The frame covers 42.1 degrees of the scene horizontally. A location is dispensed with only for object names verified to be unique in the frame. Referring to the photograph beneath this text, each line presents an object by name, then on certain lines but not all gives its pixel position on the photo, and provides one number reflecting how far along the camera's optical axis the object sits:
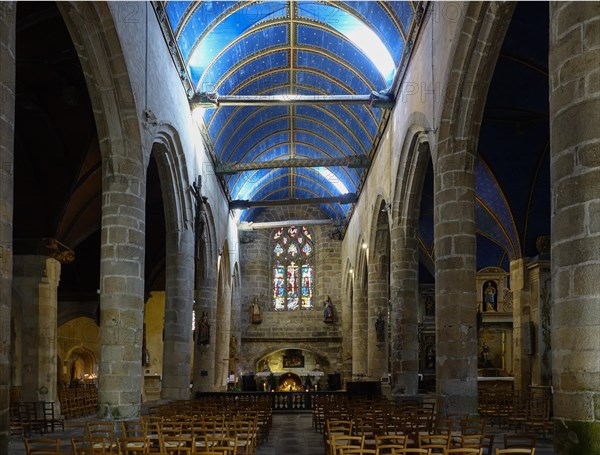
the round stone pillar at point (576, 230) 6.08
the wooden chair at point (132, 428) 11.76
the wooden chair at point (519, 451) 6.59
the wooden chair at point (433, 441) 7.65
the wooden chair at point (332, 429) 9.07
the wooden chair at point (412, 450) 6.69
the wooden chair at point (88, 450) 6.85
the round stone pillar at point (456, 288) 12.60
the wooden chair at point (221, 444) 7.13
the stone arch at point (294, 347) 38.41
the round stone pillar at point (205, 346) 23.91
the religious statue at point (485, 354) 29.33
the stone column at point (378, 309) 23.91
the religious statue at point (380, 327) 23.89
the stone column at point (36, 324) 17.66
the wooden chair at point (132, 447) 7.98
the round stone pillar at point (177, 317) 18.56
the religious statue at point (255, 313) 39.00
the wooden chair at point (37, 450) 6.56
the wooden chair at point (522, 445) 7.64
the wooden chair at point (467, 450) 6.81
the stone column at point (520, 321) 20.12
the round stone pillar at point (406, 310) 18.23
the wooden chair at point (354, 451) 6.92
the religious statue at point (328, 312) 38.31
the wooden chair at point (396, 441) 7.13
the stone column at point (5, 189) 6.43
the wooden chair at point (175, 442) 7.74
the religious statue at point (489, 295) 28.80
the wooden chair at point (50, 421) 14.99
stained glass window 40.34
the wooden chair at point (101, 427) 8.16
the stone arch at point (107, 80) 11.84
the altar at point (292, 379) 36.16
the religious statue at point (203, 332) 23.51
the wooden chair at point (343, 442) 7.20
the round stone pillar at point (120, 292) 12.68
